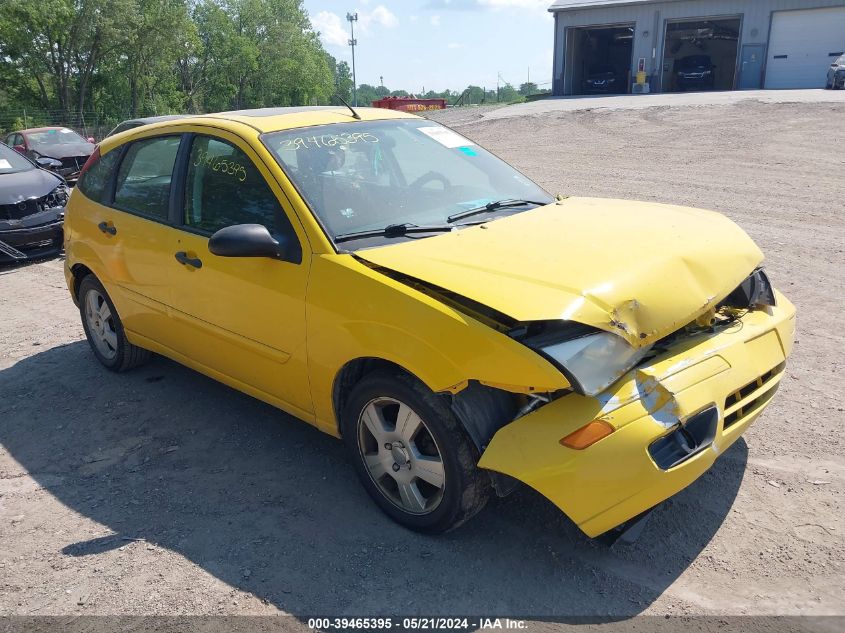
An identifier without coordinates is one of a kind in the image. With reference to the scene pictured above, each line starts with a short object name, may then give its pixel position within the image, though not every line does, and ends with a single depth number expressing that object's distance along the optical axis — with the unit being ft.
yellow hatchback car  8.78
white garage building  100.17
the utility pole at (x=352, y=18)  160.56
